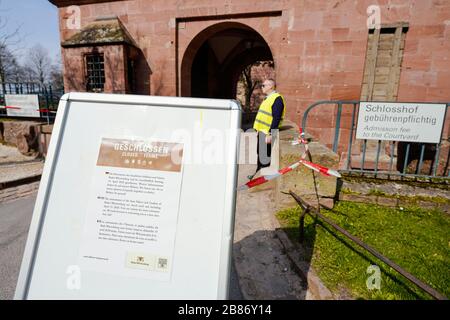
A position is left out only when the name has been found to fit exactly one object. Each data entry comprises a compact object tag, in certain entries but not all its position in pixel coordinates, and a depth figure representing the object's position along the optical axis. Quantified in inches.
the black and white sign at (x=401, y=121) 146.9
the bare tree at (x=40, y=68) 1792.3
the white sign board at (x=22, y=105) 339.3
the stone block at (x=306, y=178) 133.0
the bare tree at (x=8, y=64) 595.2
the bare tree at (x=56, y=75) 1518.5
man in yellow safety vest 166.9
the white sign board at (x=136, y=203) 52.6
